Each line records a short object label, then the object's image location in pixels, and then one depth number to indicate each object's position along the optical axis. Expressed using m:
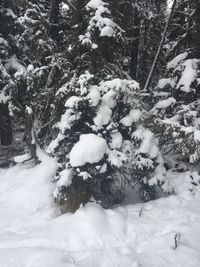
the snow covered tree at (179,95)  5.30
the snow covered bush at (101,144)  4.27
